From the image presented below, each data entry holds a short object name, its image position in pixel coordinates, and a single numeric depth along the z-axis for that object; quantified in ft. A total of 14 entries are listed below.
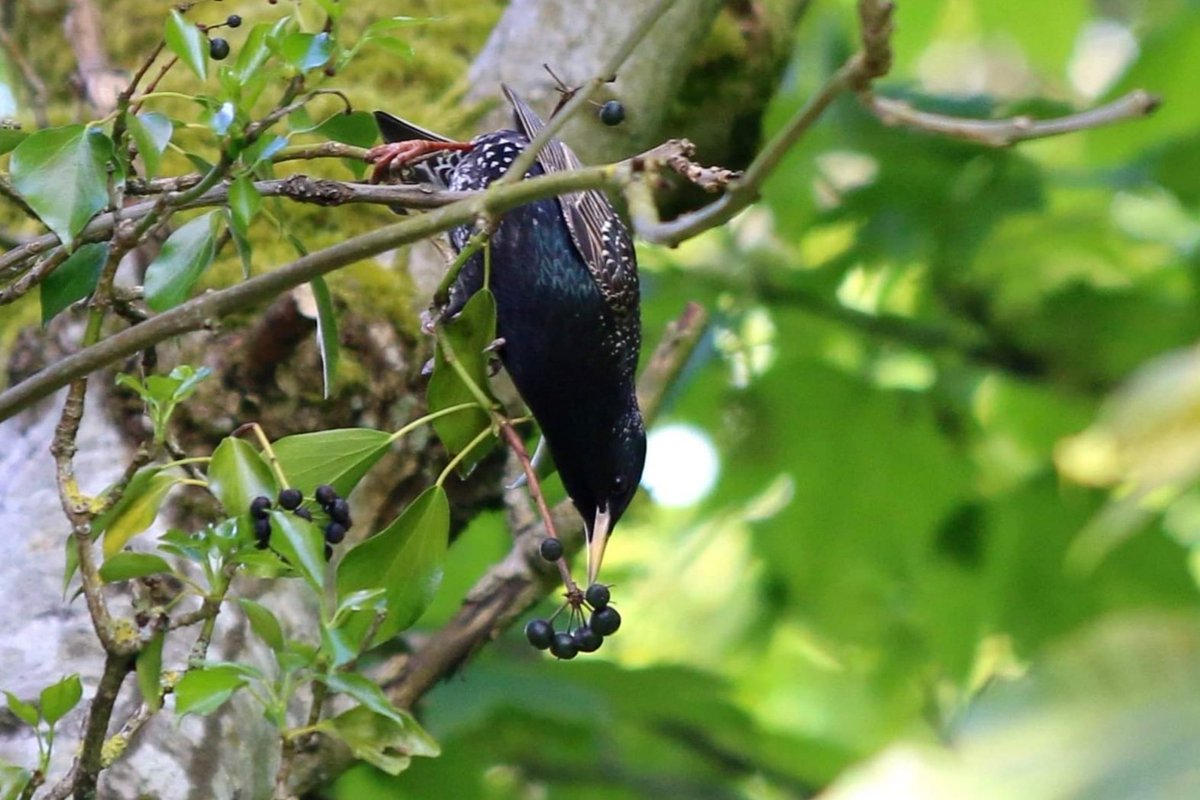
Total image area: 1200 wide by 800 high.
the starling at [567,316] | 23.16
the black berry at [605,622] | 22.23
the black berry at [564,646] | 22.26
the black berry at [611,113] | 22.51
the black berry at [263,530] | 21.99
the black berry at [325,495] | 22.13
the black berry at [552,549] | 22.13
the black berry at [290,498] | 22.04
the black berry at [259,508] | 21.99
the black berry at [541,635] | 22.26
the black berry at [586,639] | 22.25
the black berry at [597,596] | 22.23
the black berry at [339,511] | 22.14
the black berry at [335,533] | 22.18
